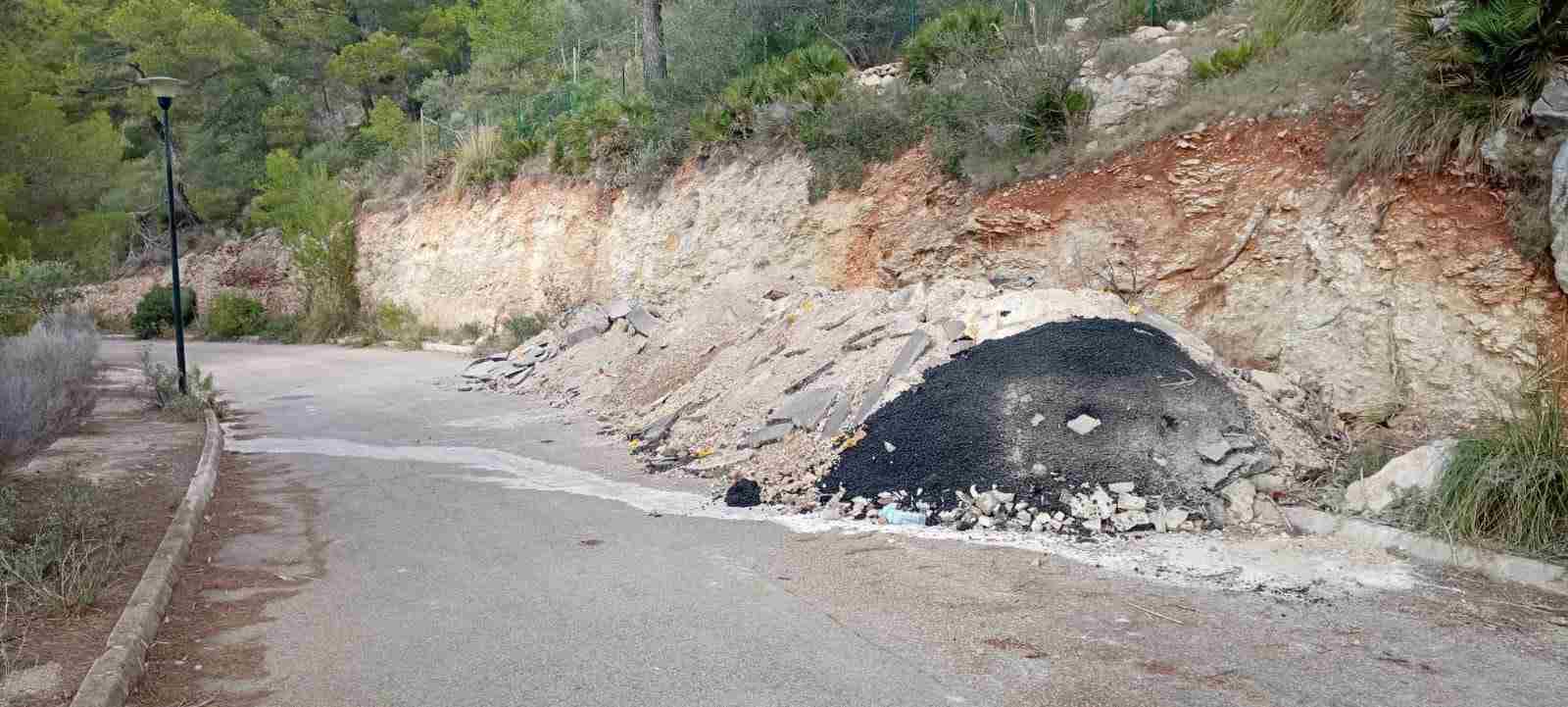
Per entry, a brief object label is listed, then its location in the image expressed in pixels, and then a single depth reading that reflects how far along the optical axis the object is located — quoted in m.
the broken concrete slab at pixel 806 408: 9.68
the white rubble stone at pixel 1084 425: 7.80
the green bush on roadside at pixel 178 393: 14.17
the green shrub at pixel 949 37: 16.31
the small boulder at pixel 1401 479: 6.65
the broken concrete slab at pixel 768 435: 9.72
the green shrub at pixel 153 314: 33.53
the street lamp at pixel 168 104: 14.65
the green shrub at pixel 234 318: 33.16
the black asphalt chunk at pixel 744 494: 8.55
